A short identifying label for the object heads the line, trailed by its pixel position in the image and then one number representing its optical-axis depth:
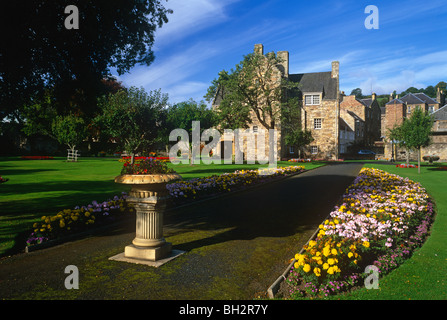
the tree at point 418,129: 24.81
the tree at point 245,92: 31.56
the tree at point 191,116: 34.94
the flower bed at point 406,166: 31.50
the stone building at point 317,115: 46.59
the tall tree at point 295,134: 34.28
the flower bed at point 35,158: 39.88
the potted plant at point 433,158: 45.61
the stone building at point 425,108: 47.02
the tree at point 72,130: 36.06
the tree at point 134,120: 20.17
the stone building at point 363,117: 59.28
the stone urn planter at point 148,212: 5.84
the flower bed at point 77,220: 7.03
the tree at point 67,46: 7.92
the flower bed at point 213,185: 12.04
